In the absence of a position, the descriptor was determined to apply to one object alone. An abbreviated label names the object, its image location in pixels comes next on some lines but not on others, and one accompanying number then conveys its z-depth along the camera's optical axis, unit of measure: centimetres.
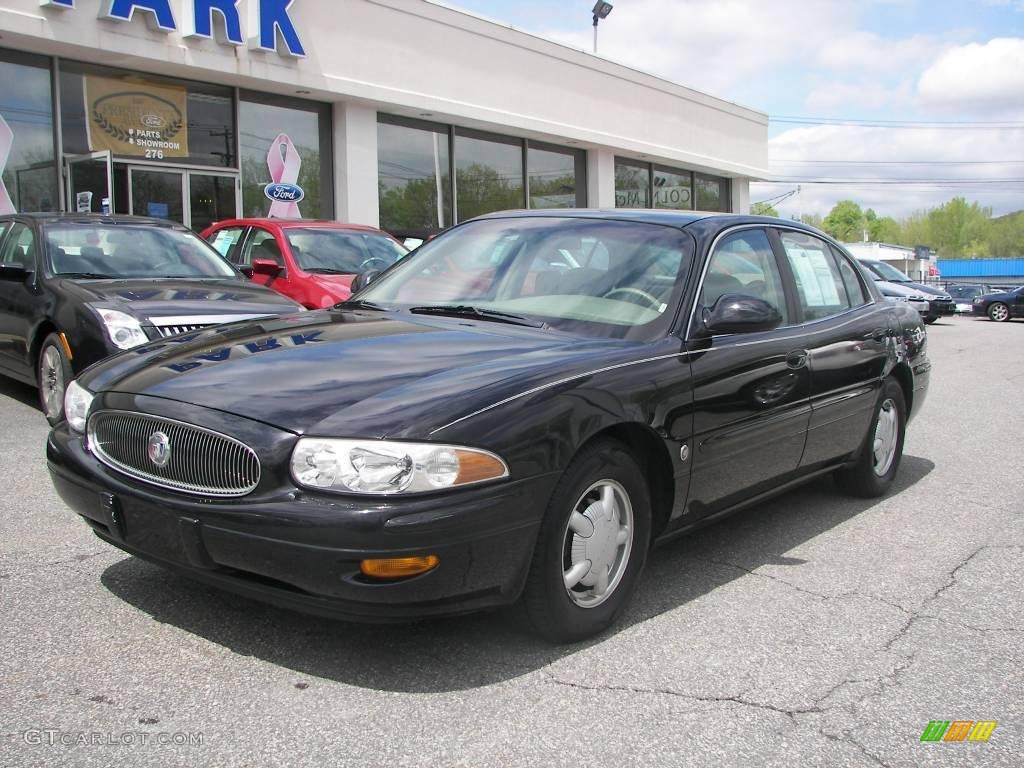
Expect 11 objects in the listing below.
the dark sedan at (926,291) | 2211
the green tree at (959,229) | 12769
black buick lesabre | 282
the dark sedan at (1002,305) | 2800
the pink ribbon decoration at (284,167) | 1662
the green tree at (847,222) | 15689
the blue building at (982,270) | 8825
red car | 941
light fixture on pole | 2712
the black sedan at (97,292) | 650
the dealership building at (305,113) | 1358
